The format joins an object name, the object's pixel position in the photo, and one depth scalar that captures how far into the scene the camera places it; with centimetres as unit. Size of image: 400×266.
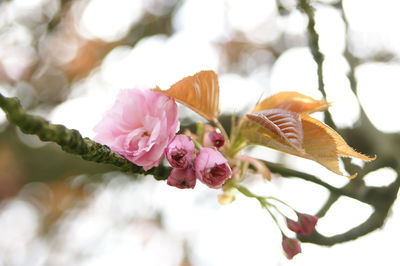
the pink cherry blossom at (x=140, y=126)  72
